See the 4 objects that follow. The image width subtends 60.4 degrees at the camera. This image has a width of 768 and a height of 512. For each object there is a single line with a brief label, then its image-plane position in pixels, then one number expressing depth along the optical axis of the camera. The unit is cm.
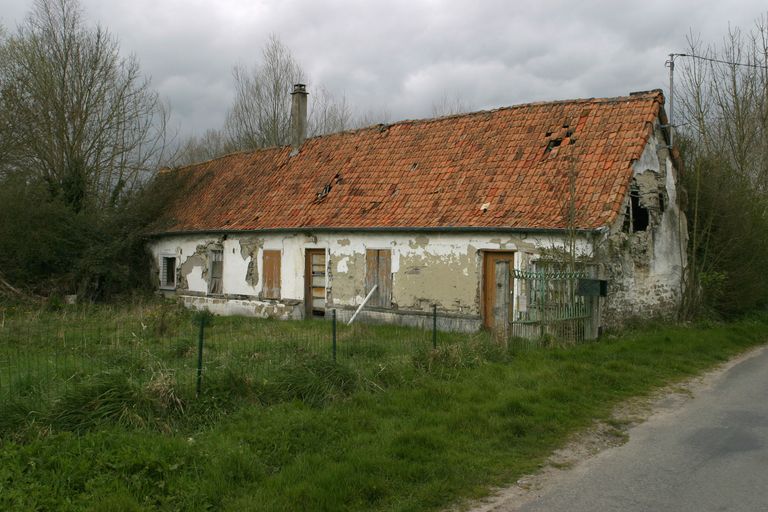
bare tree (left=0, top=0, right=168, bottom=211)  2127
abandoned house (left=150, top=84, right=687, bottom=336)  1338
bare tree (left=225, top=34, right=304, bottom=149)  3294
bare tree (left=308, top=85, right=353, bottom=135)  3425
